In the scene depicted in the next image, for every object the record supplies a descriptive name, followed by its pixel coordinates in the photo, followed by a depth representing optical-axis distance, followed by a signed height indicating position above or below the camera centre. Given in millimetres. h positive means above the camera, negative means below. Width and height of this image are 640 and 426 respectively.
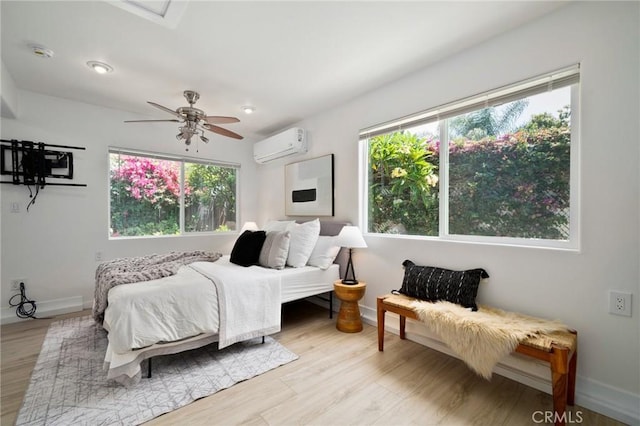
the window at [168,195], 3631 +257
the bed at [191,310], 1784 -734
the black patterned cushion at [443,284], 2068 -567
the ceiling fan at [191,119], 2688 +939
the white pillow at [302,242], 3043 -331
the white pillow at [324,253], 3066 -454
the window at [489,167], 1876 +386
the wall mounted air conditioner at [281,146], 3775 +999
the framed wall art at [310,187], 3525 +358
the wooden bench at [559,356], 1438 -782
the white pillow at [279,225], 3564 -170
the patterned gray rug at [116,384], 1587 -1162
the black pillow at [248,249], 2975 -399
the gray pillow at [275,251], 2909 -408
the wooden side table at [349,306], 2697 -943
